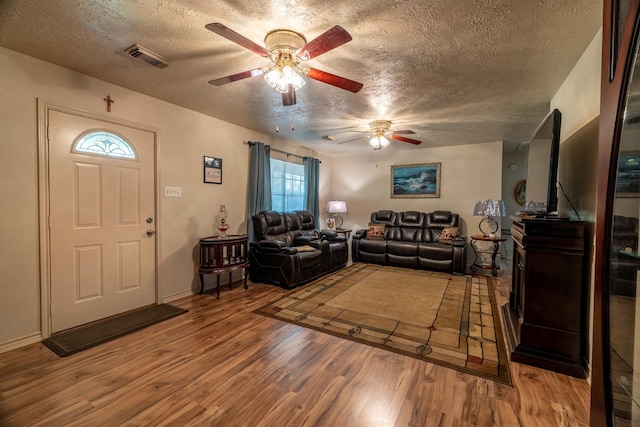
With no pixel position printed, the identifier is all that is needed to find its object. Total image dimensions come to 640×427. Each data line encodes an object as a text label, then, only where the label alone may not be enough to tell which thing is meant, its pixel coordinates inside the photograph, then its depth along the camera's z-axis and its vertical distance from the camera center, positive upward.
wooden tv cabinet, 1.93 -0.66
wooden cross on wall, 2.75 +1.04
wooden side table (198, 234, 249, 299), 3.41 -0.68
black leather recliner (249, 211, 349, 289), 3.86 -0.72
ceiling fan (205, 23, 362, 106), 1.64 +1.01
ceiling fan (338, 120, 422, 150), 3.75 +1.06
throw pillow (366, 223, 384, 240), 5.56 -0.54
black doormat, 2.27 -1.21
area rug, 2.19 -1.18
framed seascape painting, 5.67 +0.58
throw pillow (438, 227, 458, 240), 5.00 -0.49
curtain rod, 4.42 +1.01
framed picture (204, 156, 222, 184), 3.79 +0.49
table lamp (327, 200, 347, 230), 6.16 -0.06
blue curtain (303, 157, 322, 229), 5.80 +0.46
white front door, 2.49 -0.23
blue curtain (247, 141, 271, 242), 4.43 +0.39
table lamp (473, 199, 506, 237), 4.45 +0.00
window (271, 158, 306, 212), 5.10 +0.38
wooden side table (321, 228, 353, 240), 5.75 -0.56
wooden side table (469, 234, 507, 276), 4.47 -0.79
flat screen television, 2.27 +0.37
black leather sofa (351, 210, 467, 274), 4.70 -0.69
